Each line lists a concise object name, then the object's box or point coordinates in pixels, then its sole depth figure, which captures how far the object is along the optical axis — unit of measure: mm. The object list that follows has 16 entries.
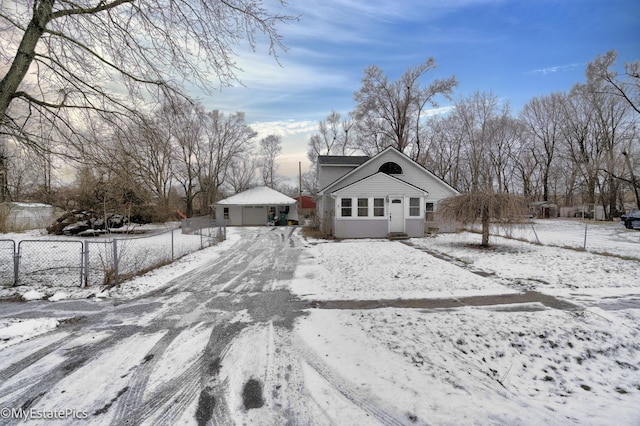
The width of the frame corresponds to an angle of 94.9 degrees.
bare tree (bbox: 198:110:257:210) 39281
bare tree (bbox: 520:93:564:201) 37812
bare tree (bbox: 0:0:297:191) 4645
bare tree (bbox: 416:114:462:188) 38781
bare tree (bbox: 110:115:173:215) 5449
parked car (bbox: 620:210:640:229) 19938
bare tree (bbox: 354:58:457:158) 33312
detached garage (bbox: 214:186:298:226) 30109
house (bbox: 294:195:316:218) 49475
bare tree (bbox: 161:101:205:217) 5492
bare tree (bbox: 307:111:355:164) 46375
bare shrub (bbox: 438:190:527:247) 11055
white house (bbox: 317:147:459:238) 16547
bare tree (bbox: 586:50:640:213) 26500
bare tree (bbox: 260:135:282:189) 52656
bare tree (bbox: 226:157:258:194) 48562
